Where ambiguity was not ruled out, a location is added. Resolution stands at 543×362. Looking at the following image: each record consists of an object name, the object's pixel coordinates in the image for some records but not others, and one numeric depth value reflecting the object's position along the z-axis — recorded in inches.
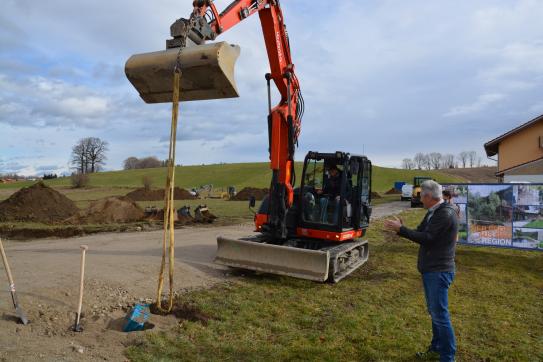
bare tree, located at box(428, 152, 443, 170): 4911.4
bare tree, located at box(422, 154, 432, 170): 4931.1
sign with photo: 490.0
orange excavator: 336.5
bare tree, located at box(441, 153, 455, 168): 4876.2
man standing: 192.2
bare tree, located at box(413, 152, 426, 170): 4990.2
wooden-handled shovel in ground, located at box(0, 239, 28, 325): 207.9
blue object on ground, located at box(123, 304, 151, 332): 218.1
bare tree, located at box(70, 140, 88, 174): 3959.2
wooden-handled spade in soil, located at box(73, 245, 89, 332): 210.4
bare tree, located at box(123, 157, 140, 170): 4911.4
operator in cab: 377.1
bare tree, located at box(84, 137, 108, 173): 3978.8
